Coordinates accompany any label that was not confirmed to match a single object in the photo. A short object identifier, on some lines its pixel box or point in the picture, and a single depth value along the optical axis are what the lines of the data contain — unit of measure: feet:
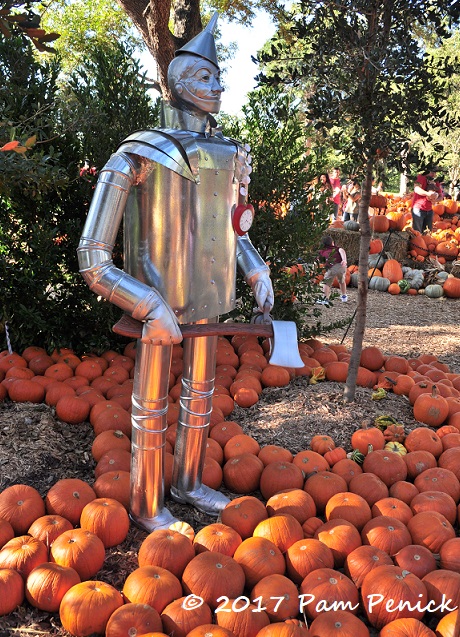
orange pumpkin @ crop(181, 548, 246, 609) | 7.62
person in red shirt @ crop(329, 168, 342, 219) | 43.70
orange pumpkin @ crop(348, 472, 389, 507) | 10.08
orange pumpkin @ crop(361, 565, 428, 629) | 7.43
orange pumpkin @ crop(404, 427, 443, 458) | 11.80
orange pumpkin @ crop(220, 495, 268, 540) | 9.04
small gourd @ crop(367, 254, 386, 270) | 32.63
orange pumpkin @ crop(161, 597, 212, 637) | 7.13
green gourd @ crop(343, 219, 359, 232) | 36.22
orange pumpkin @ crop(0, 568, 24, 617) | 7.50
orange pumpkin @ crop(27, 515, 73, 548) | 8.51
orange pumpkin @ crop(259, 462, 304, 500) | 10.31
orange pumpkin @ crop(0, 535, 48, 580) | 7.91
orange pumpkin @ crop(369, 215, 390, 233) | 36.42
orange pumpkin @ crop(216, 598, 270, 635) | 7.11
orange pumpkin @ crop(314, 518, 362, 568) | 8.56
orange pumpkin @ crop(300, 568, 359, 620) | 7.52
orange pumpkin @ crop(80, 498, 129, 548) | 8.79
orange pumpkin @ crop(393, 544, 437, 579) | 8.20
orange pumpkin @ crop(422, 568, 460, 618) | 7.60
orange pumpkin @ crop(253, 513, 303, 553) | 8.59
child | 27.76
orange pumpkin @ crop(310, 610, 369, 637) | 6.89
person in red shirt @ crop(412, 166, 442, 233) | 36.17
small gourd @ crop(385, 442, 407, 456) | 11.91
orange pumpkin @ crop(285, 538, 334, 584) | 8.15
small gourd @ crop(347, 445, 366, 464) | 11.59
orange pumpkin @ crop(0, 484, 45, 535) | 8.96
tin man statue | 8.04
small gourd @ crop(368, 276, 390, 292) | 31.50
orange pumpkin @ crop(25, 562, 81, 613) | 7.54
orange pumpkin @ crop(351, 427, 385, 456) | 11.84
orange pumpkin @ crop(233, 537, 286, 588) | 8.02
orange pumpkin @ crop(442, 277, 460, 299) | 30.37
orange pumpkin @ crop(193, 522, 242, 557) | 8.45
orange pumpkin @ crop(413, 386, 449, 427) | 13.25
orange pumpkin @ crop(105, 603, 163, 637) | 6.93
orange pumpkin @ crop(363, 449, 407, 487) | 10.87
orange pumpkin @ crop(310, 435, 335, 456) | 11.67
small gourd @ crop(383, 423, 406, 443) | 12.35
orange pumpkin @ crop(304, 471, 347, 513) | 10.05
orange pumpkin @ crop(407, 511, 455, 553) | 8.91
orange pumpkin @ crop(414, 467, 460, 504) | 10.41
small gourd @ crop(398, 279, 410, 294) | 31.19
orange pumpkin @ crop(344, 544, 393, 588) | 8.07
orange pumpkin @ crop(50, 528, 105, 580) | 8.03
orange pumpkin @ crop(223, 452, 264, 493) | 10.69
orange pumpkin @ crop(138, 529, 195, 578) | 8.05
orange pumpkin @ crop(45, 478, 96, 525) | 9.26
